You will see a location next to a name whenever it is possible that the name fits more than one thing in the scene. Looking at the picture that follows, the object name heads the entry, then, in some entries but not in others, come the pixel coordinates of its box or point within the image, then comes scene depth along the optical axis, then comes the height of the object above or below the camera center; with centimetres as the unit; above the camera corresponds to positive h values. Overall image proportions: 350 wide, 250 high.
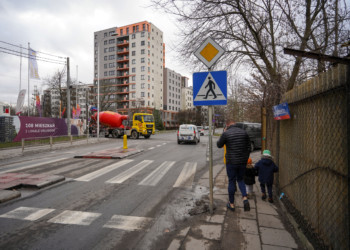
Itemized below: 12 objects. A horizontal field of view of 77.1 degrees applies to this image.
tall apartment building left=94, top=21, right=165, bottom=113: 6762 +2041
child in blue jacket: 456 -91
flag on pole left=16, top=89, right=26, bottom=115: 2589 +302
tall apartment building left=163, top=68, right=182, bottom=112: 7925 +1343
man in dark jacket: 416 -57
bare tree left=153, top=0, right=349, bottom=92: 687 +345
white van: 1938 -72
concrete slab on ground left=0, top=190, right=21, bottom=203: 463 -152
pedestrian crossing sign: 402 +71
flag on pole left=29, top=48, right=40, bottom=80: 2014 +584
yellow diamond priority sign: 411 +141
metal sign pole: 400 -84
